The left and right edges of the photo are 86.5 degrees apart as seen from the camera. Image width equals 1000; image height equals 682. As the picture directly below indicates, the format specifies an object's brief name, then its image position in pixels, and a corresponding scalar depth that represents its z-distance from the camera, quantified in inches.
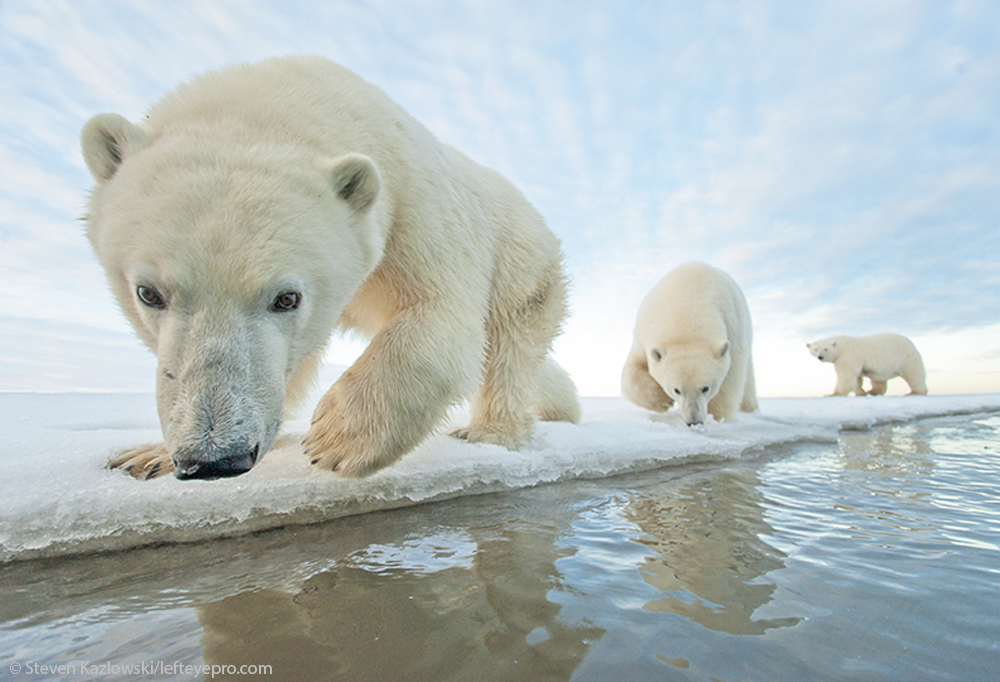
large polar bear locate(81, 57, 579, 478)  59.2
